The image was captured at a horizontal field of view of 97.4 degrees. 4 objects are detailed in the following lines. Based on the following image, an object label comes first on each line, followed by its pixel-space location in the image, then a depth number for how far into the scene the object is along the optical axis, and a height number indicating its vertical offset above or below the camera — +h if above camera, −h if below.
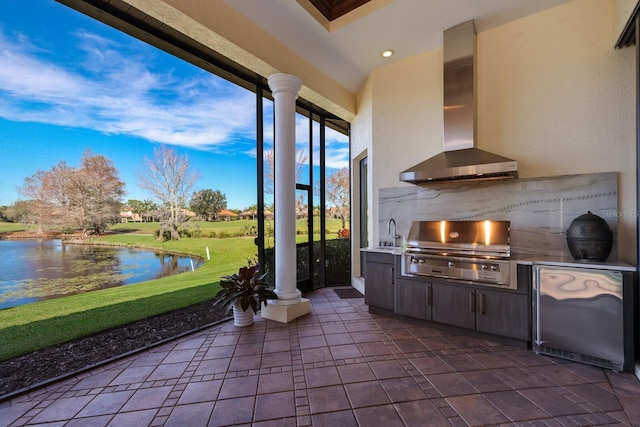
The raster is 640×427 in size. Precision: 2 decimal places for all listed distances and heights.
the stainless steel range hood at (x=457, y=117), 3.11 +1.19
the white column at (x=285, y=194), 3.48 +0.31
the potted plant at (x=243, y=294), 3.15 -0.86
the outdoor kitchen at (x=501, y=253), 2.33 -0.38
